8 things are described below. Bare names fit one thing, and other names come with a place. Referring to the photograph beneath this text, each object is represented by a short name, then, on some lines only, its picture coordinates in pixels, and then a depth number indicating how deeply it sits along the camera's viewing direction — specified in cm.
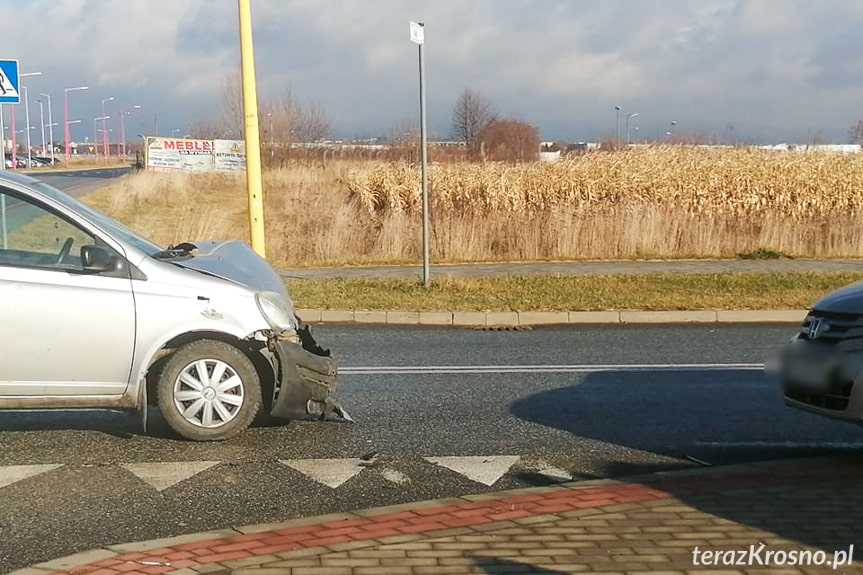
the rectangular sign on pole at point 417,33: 1437
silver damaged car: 650
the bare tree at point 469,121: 5381
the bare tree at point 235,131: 4756
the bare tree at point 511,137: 3678
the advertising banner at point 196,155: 4834
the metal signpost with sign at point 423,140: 1442
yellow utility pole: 1362
